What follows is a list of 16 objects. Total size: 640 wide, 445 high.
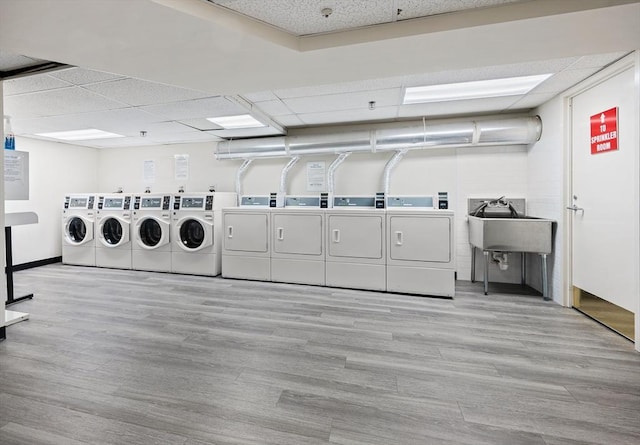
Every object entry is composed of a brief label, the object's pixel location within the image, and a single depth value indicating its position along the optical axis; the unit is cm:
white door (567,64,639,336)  222
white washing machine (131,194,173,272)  446
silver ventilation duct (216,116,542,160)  349
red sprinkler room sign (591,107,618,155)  238
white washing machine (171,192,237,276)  429
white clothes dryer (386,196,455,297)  331
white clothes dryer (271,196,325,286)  379
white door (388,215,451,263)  333
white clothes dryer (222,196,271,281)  402
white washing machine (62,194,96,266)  480
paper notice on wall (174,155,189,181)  515
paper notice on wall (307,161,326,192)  446
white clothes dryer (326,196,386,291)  356
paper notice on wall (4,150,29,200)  277
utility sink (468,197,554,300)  312
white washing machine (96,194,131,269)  464
